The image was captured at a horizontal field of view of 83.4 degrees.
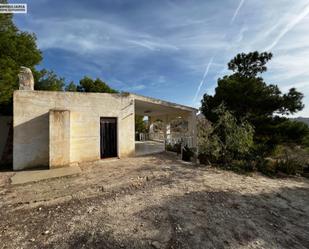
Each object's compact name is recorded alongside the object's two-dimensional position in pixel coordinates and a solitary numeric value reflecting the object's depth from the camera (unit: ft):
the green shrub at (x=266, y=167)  30.63
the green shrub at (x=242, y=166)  29.78
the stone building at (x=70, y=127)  24.66
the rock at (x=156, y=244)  10.01
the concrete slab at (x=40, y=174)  20.35
